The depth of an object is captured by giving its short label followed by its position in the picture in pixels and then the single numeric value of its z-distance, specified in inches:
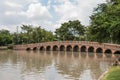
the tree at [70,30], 1613.4
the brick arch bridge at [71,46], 1197.9
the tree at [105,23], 444.8
